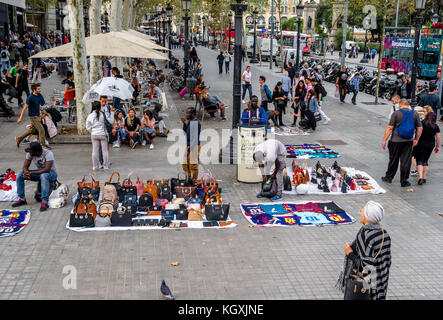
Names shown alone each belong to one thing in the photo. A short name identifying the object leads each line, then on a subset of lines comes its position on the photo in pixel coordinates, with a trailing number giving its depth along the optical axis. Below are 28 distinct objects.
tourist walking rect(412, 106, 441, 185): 10.93
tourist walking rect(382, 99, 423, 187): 10.49
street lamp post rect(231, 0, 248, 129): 11.64
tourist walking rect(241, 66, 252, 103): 21.97
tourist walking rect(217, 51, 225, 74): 36.41
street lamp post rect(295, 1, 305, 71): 32.09
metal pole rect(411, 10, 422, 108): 14.64
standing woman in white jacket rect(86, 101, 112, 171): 11.22
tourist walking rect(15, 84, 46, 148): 13.20
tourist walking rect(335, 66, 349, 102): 22.65
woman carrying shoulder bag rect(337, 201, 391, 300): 4.79
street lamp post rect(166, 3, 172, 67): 32.61
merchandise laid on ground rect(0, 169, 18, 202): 9.70
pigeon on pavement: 5.95
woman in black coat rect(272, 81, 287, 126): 17.22
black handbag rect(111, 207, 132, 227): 8.45
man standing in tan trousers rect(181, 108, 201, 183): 10.11
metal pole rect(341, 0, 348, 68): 30.59
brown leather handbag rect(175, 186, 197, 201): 9.58
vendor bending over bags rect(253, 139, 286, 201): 9.51
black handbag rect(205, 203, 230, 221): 8.75
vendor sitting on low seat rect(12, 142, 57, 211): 9.07
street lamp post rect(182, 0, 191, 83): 24.64
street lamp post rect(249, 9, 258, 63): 47.55
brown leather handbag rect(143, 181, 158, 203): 9.43
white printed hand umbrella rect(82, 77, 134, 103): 13.59
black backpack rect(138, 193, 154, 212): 9.11
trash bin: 10.79
